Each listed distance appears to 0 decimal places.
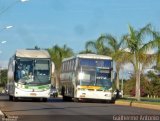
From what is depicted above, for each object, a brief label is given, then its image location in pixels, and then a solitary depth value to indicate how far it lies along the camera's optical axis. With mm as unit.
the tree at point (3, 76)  153162
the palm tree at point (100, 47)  60469
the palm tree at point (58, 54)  82562
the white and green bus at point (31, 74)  41062
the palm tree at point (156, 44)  44281
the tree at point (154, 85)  86312
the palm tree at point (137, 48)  45469
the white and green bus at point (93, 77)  44062
